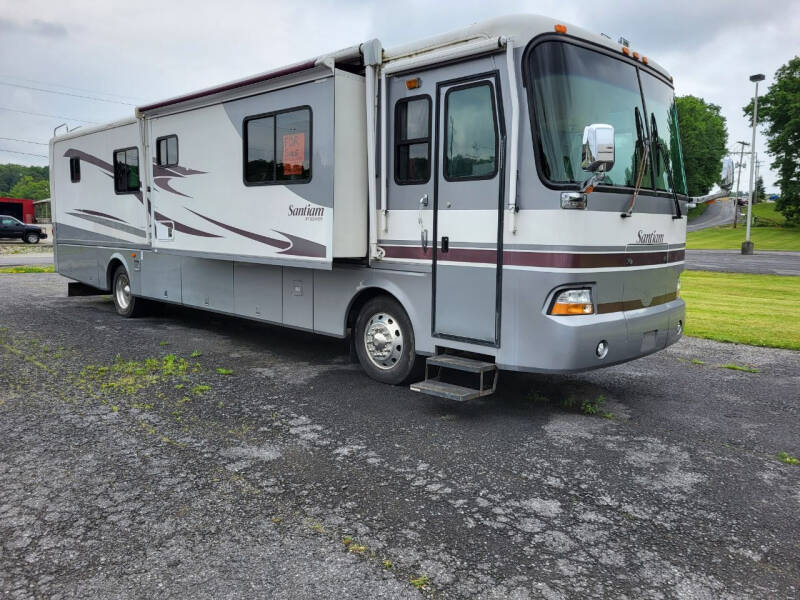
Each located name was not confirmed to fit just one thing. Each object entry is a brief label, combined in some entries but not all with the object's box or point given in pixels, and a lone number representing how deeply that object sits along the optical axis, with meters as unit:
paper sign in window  6.61
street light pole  26.89
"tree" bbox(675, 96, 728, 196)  65.56
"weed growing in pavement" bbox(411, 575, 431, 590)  3.00
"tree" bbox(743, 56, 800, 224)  48.69
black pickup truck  36.72
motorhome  5.06
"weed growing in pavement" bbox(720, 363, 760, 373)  7.34
